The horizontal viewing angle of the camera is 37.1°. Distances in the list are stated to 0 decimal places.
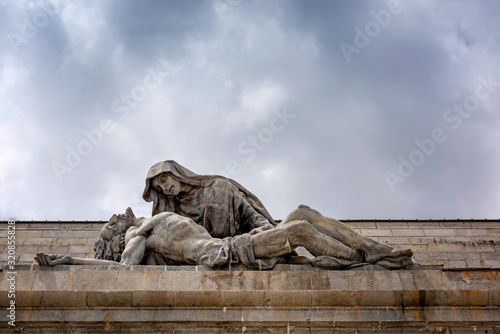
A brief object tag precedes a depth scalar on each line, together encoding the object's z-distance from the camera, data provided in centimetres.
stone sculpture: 1202
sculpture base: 1080
